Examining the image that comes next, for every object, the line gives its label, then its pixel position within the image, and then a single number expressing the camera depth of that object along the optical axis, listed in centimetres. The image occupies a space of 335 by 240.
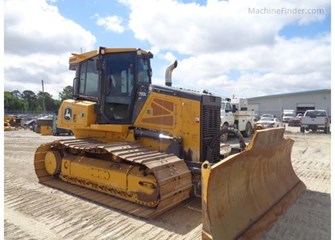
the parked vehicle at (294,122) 3581
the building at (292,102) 4694
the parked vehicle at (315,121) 2572
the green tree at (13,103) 6488
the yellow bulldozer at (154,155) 449
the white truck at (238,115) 1795
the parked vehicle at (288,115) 4158
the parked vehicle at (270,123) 2598
